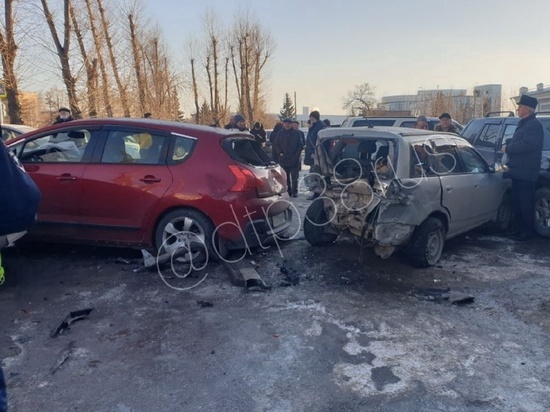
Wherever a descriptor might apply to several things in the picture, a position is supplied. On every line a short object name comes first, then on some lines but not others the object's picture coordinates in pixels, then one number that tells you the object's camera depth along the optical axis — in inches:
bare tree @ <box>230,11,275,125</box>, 1611.7
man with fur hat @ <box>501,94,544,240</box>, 280.2
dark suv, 294.7
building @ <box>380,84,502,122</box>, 1653.5
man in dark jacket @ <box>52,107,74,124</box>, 414.6
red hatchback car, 224.8
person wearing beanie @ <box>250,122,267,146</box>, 553.0
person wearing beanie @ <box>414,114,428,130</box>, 407.5
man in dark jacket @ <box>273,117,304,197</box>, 438.3
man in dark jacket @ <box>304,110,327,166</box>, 463.5
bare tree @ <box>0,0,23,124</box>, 642.2
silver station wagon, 217.3
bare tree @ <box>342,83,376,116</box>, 2031.3
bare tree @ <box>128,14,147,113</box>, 1029.8
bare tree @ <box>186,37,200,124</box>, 1636.6
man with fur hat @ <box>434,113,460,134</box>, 387.2
